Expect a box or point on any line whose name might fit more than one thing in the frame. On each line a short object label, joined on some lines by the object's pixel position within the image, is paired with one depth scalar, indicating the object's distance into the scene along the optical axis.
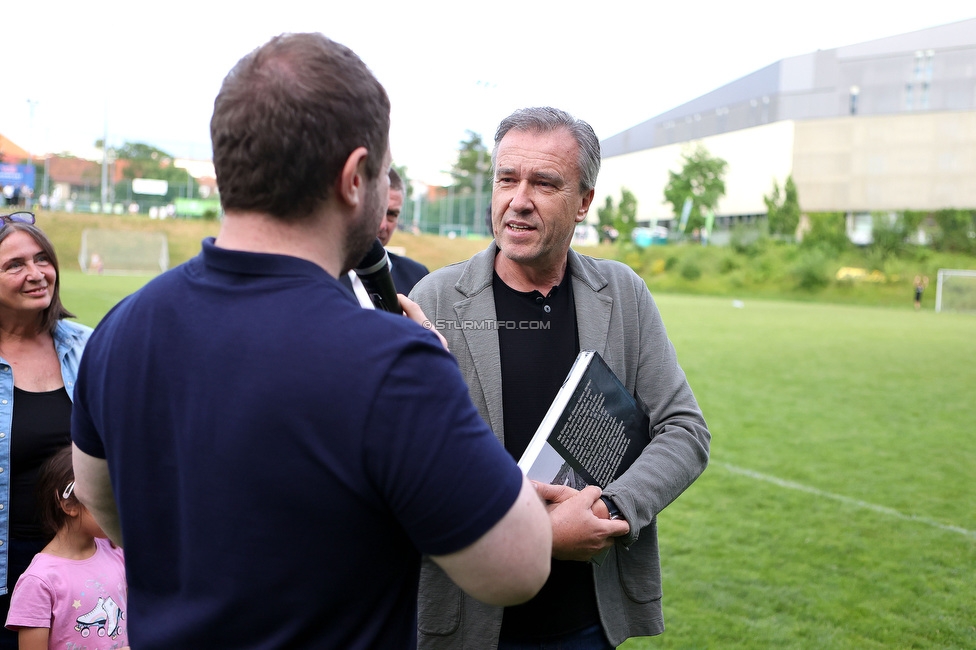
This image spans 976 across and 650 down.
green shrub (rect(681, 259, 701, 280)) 56.91
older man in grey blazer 2.31
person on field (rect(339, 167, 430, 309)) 4.76
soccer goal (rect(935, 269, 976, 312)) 42.25
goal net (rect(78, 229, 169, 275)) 50.25
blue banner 59.97
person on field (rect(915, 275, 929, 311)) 42.70
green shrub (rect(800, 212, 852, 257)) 61.41
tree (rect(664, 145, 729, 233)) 79.69
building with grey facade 66.12
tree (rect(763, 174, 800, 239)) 68.62
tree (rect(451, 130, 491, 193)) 91.94
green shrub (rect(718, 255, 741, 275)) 57.94
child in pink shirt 2.75
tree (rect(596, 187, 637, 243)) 82.44
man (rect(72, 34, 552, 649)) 1.18
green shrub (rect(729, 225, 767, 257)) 60.91
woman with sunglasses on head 3.13
